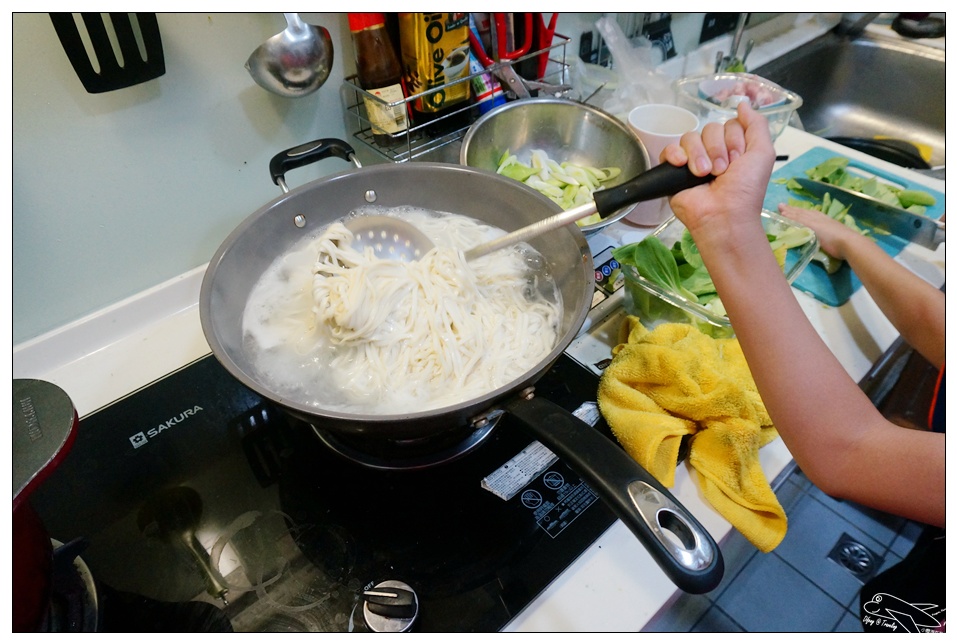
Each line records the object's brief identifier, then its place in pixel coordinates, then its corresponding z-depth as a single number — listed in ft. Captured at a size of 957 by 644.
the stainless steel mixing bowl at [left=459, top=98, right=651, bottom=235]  3.64
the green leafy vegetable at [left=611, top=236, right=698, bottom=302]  3.01
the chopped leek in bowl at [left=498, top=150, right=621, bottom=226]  3.55
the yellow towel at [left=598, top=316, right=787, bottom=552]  2.37
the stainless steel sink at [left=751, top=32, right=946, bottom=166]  6.02
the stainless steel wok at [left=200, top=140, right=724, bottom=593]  1.71
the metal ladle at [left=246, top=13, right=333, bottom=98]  2.91
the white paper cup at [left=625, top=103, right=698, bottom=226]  3.62
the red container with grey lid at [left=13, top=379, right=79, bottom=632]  1.72
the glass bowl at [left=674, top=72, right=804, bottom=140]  4.38
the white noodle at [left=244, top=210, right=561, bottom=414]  2.48
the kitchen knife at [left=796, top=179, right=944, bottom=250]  3.65
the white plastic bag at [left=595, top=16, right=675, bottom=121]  4.64
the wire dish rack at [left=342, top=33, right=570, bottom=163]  3.53
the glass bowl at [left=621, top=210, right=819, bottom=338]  2.95
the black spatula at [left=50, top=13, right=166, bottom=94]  2.39
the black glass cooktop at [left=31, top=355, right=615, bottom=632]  2.13
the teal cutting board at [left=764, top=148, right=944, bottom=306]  3.38
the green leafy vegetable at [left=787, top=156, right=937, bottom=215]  3.93
